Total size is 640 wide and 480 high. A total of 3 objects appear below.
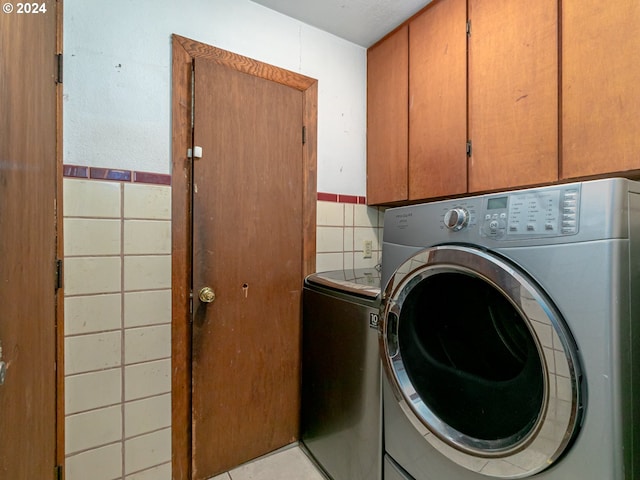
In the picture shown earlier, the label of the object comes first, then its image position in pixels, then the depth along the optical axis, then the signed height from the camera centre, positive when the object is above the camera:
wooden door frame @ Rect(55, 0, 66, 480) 1.05 -0.13
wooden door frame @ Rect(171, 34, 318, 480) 1.27 -0.05
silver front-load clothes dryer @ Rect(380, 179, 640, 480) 0.56 -0.24
